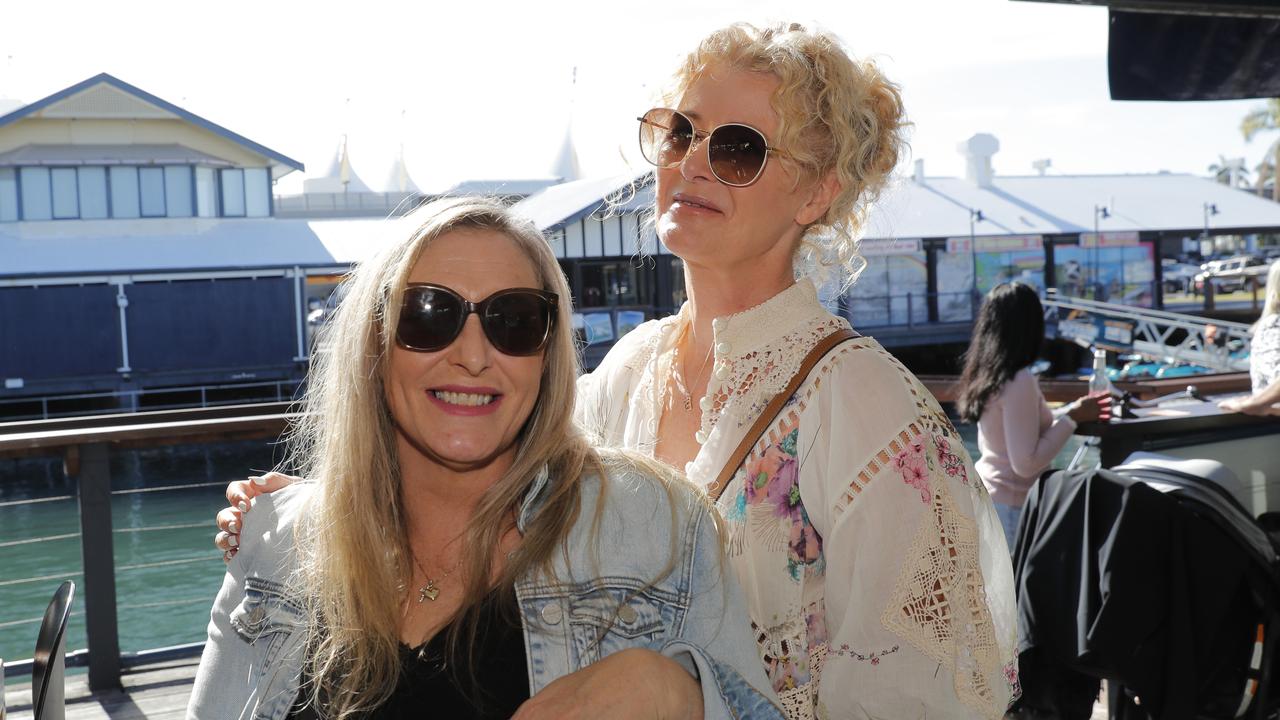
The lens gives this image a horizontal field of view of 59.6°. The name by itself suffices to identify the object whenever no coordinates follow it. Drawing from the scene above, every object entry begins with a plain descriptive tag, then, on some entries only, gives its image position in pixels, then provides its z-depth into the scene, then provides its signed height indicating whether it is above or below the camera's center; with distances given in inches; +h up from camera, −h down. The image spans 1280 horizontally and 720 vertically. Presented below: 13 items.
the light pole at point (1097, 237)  1213.7 +45.9
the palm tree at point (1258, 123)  2069.4 +282.7
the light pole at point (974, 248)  1163.3 +37.8
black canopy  123.9 +25.1
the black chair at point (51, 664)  66.3 -21.2
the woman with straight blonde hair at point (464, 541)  49.8 -11.4
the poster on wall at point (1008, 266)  1181.1 +17.7
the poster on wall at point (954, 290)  1176.8 -5.0
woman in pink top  153.6 -16.4
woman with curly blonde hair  52.9 -6.6
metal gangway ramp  906.7 -50.6
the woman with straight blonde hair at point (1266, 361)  148.3 -13.9
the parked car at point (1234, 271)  1569.9 +4.9
